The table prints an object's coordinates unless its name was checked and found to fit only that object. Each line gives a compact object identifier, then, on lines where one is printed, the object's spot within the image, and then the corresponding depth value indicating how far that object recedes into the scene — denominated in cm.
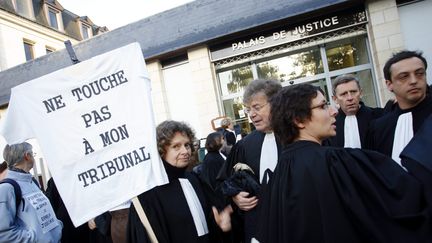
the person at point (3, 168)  448
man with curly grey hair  263
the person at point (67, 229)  407
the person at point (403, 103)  255
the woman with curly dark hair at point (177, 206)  249
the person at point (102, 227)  382
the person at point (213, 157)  508
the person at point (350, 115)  337
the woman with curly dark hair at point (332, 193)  146
